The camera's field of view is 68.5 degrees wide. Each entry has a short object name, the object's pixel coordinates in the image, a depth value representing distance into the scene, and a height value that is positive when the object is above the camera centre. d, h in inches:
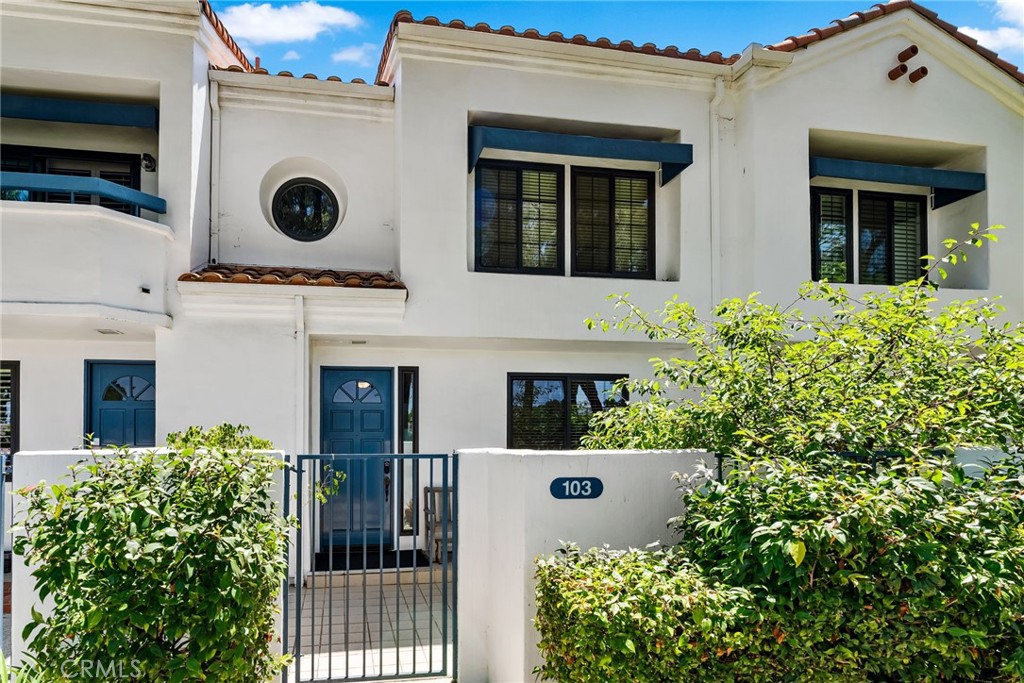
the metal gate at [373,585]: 241.0 -110.0
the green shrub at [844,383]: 212.4 -8.9
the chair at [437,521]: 402.6 -92.3
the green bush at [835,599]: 173.9 -58.0
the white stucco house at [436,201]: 376.5 +86.1
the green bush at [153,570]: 171.0 -50.5
